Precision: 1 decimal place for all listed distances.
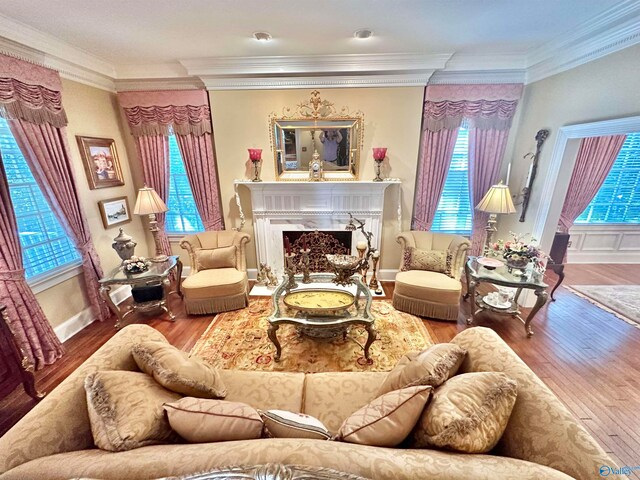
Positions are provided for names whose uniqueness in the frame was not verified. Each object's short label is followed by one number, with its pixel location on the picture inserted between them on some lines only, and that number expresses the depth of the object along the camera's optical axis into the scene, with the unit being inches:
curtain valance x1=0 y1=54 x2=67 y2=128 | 88.8
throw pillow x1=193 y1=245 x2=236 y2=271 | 134.2
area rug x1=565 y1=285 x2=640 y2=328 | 124.2
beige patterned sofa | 35.4
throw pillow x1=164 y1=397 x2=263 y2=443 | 42.9
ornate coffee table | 91.2
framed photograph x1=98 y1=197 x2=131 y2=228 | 131.7
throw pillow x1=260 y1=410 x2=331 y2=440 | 44.2
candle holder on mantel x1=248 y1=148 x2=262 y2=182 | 136.9
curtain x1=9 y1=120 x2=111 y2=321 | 96.6
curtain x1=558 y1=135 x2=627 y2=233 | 157.5
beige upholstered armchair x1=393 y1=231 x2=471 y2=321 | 119.0
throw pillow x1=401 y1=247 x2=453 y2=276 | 129.5
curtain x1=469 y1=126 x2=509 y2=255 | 138.4
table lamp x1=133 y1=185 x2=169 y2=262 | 122.6
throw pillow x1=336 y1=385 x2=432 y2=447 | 43.3
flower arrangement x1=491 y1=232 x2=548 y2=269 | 108.5
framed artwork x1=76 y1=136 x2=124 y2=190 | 122.2
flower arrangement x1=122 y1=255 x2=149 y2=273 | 116.0
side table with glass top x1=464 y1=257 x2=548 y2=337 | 106.0
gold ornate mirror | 137.5
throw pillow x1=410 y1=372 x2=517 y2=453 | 39.7
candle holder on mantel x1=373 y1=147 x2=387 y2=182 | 136.1
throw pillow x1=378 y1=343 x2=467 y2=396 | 49.5
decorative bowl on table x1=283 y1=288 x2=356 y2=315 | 94.0
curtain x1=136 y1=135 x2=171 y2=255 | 143.3
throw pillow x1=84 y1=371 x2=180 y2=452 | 40.6
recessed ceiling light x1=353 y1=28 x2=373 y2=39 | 98.0
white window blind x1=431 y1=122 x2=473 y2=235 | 145.7
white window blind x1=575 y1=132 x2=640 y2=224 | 166.7
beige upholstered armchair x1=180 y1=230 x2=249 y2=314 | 123.6
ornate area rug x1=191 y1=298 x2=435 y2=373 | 95.7
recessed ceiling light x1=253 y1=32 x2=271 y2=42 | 99.8
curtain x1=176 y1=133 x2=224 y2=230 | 141.9
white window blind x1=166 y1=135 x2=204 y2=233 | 151.5
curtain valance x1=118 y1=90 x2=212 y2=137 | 136.2
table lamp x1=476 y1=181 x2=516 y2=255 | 119.6
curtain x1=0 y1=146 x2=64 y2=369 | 87.4
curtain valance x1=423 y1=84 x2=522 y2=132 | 131.6
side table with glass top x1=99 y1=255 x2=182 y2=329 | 111.8
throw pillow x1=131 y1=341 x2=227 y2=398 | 51.1
